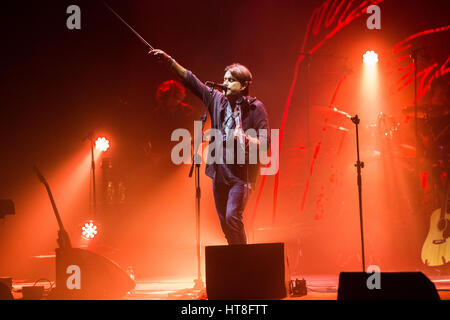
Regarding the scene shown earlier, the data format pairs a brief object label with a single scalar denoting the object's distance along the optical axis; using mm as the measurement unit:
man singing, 4895
